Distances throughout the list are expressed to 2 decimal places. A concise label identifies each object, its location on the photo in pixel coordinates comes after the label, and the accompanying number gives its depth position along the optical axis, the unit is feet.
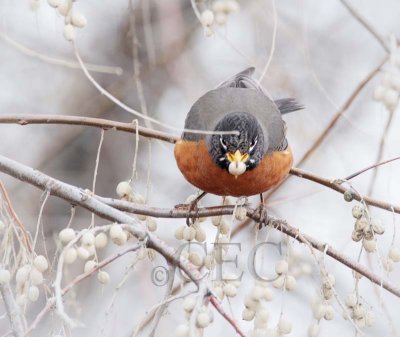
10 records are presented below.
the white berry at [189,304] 12.12
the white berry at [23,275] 12.91
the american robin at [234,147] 20.12
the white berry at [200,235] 16.31
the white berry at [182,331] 11.49
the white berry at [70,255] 12.30
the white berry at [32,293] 12.95
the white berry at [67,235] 13.16
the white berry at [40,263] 13.21
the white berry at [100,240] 13.99
